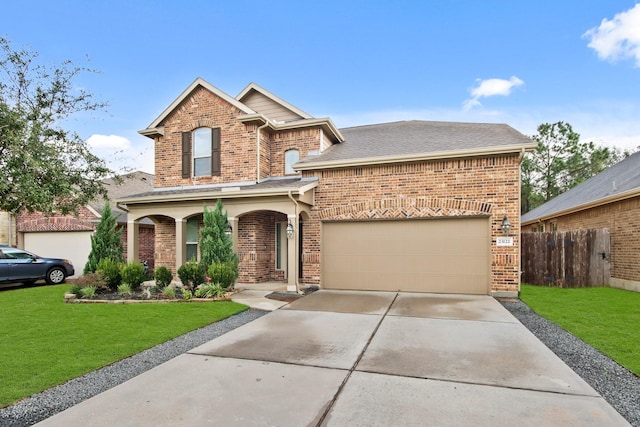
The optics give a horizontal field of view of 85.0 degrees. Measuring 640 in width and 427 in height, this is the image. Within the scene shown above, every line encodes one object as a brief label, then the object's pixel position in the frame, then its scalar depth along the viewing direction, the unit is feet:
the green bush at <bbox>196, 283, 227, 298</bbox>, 28.60
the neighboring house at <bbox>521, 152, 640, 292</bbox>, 32.71
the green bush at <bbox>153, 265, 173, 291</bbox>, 31.32
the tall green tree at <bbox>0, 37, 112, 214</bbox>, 26.91
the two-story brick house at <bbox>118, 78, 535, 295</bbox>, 30.32
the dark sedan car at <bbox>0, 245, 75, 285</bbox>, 36.27
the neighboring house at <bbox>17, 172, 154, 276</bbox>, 46.39
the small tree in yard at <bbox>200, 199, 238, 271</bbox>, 31.27
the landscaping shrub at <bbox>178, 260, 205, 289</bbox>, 30.01
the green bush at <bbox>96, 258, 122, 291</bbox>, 31.55
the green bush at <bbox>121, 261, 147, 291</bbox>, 31.65
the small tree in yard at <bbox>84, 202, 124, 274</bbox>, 33.30
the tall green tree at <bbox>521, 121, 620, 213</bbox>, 94.17
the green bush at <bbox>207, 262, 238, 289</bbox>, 29.66
